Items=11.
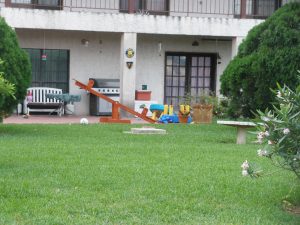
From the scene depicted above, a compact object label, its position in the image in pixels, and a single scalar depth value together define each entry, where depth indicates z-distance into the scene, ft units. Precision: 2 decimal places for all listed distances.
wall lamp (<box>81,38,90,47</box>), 71.77
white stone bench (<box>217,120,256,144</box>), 40.37
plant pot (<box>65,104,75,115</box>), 71.44
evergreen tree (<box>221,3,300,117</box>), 45.57
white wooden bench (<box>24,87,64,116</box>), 67.92
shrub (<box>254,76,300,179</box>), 19.39
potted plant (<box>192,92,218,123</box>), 61.52
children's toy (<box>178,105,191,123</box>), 61.11
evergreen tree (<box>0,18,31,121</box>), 43.78
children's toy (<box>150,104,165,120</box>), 62.95
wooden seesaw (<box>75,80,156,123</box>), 57.31
